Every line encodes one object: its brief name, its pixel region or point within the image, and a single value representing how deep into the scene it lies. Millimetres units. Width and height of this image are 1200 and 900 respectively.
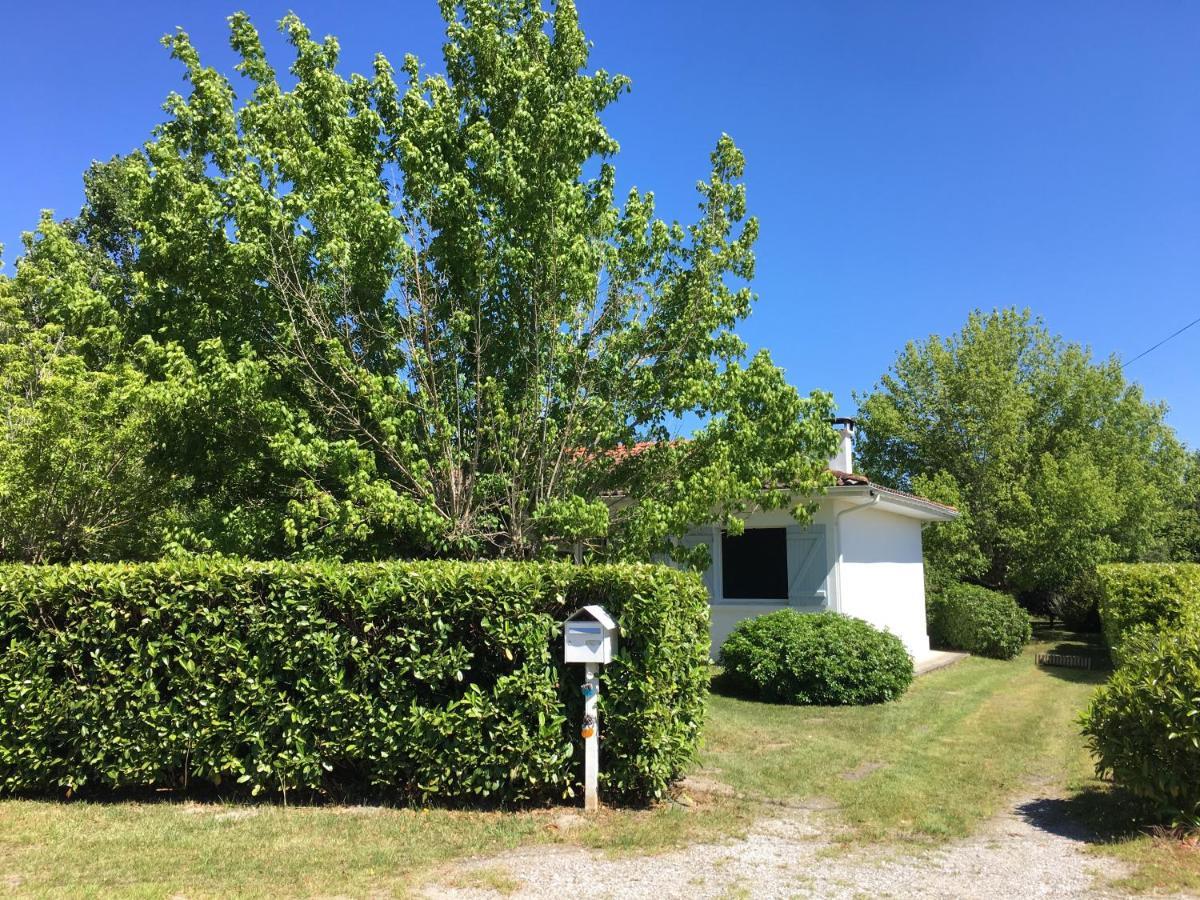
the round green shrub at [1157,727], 5125
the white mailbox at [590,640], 5770
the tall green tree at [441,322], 7371
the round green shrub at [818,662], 10438
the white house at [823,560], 12898
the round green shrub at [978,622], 17125
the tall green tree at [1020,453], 19047
